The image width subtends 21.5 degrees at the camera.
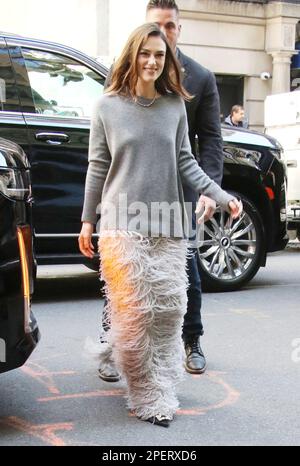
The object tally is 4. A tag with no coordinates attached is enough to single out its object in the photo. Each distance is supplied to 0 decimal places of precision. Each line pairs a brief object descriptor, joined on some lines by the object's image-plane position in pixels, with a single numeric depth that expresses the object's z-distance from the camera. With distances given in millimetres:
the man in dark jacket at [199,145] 4215
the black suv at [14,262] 3129
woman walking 3438
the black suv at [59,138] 5945
